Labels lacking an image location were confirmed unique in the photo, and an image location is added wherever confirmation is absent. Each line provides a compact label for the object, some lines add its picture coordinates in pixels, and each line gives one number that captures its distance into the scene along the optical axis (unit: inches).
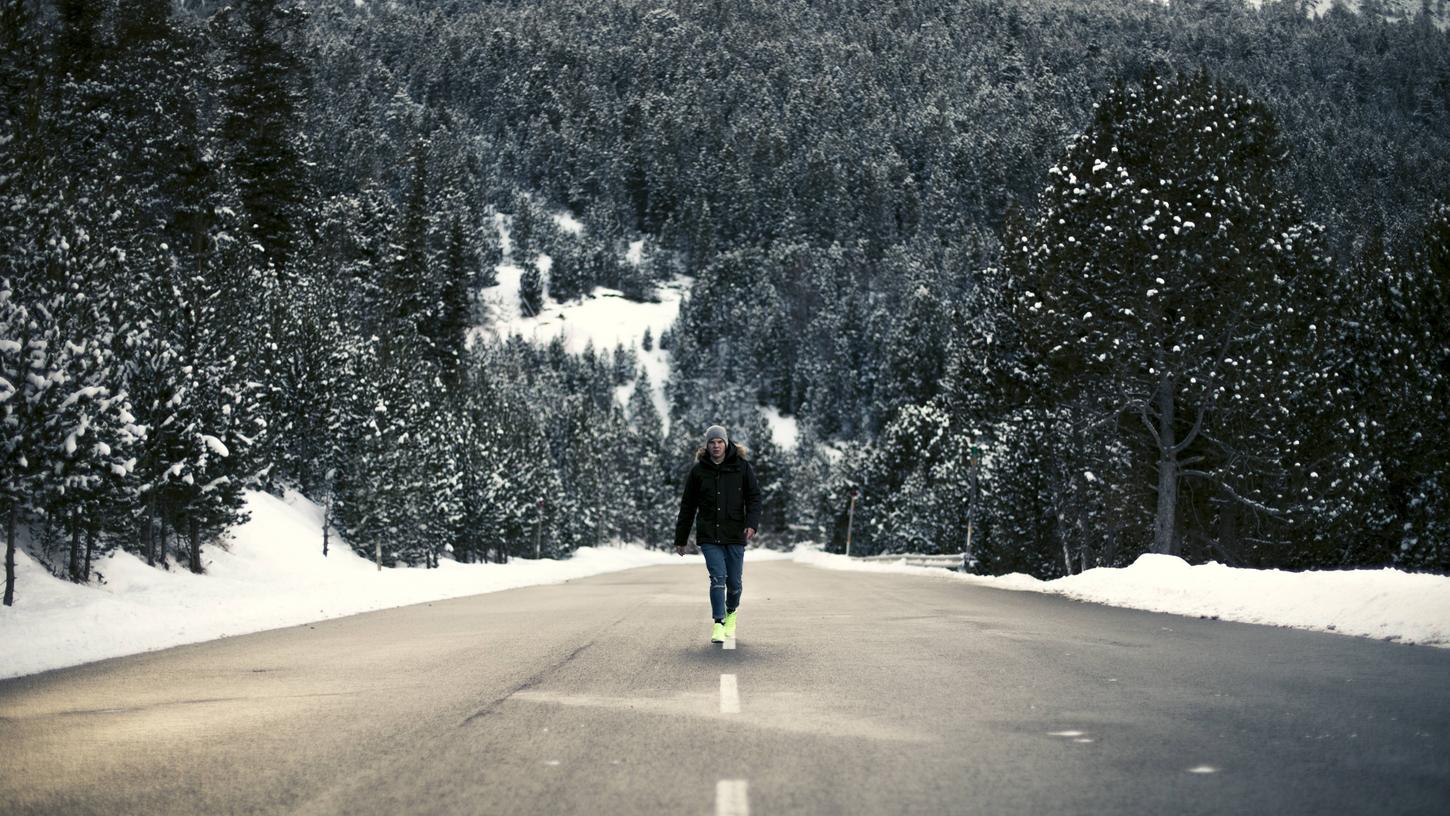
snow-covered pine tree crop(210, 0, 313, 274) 2497.5
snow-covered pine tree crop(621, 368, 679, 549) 4872.0
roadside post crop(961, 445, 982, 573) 1717.5
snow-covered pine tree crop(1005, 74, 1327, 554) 964.0
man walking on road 435.2
